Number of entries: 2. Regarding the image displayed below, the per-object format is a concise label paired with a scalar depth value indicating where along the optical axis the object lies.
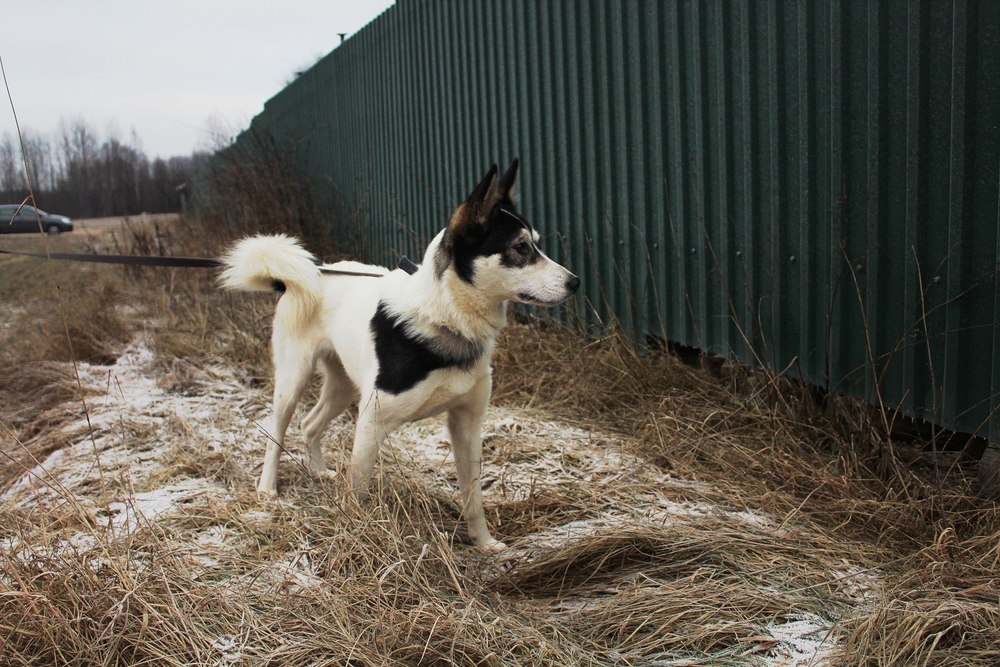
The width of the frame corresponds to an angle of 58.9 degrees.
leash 3.72
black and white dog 3.20
